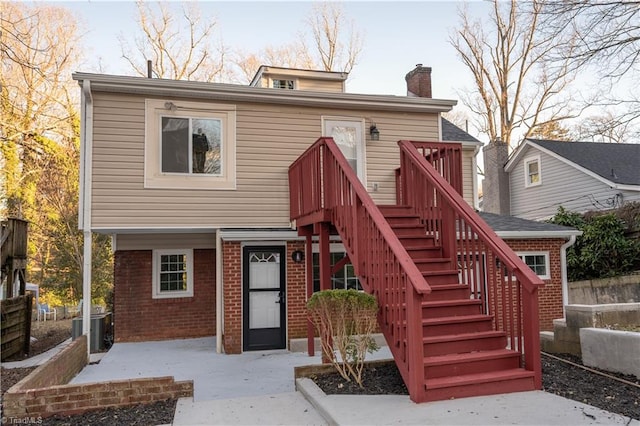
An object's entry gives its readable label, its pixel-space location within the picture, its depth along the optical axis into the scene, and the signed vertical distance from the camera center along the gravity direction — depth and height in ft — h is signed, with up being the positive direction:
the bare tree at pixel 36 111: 50.32 +15.38
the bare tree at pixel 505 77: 72.13 +25.73
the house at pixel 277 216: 17.19 +1.56
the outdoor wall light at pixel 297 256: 28.76 -0.58
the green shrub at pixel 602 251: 41.16 -0.83
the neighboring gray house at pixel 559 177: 50.88 +7.62
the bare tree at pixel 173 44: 67.72 +29.18
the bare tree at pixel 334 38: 76.64 +33.31
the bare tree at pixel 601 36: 32.60 +14.12
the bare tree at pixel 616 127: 35.19 +8.74
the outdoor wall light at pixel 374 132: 30.86 +7.23
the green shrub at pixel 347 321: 16.33 -2.60
